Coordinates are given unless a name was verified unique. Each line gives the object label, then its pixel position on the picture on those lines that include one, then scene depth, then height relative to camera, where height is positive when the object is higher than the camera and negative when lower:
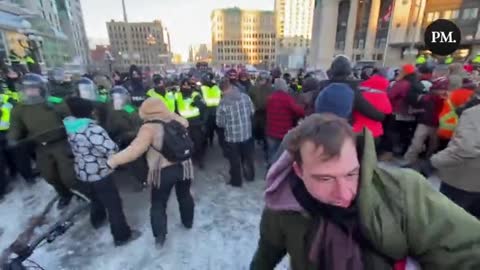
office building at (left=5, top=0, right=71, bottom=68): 24.59 +3.61
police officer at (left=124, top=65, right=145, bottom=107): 5.03 -0.61
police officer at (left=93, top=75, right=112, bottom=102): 4.88 -0.57
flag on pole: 34.59 +5.12
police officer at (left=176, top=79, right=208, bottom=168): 4.71 -0.94
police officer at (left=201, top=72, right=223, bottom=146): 5.28 -0.78
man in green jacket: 0.84 -0.52
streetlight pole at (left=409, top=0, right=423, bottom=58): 31.76 +3.71
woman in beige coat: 2.60 -1.11
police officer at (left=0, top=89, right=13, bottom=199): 4.14 -1.13
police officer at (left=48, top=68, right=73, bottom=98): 4.63 -0.45
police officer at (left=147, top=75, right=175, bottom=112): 4.51 -0.59
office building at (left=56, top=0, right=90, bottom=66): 45.91 +6.43
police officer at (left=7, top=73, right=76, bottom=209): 3.28 -0.89
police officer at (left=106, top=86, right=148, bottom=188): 3.89 -0.98
